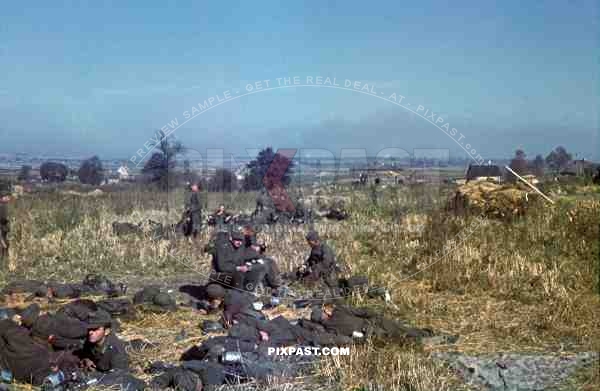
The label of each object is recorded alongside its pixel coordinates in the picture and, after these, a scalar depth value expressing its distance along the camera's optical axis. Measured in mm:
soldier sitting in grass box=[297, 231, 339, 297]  11836
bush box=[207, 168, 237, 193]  20156
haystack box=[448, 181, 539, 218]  16547
